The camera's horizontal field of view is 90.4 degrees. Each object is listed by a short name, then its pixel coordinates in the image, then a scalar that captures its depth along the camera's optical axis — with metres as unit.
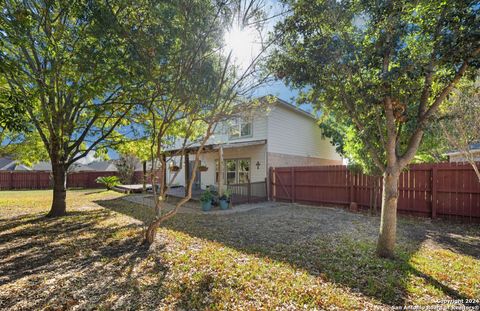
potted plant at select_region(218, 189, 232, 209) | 10.93
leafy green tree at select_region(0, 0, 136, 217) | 4.50
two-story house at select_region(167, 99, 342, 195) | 13.53
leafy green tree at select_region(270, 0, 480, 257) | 3.66
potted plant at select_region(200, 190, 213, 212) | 10.58
